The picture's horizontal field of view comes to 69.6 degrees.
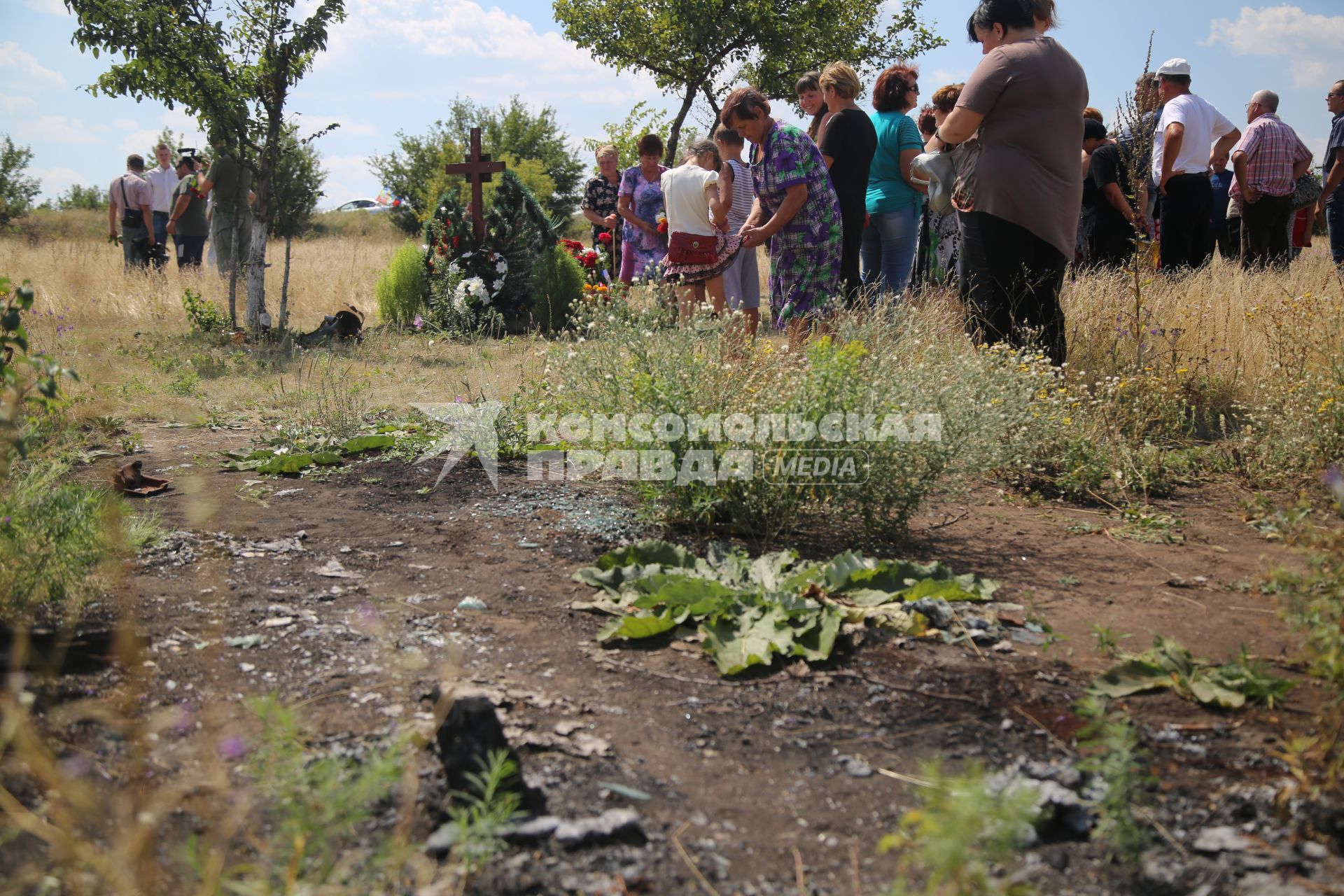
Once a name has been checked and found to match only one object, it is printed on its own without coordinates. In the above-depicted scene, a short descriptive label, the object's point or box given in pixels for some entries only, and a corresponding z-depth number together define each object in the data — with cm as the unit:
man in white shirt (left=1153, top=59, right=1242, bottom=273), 703
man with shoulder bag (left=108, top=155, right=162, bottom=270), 1148
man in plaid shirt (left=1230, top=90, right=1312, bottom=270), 771
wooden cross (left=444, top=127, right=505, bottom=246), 990
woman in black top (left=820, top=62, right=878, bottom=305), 605
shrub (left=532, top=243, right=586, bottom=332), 993
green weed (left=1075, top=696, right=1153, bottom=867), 167
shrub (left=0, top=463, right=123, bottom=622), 245
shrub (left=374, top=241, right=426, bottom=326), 1007
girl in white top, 641
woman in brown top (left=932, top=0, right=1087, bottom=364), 448
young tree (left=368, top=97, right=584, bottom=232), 3428
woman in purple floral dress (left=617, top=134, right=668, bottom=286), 830
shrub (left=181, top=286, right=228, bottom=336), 852
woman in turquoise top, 661
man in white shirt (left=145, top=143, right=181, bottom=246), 1156
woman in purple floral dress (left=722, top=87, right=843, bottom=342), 554
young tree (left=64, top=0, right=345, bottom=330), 790
